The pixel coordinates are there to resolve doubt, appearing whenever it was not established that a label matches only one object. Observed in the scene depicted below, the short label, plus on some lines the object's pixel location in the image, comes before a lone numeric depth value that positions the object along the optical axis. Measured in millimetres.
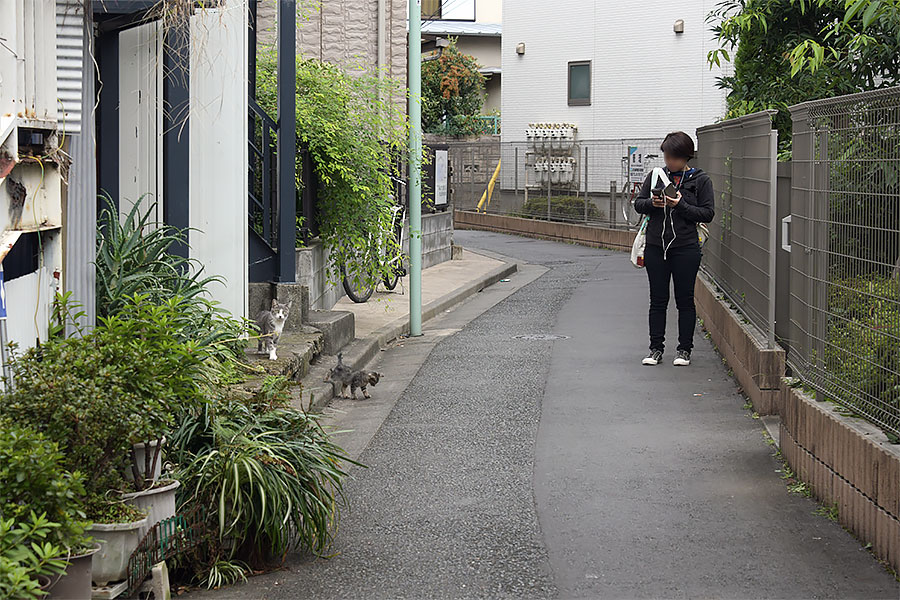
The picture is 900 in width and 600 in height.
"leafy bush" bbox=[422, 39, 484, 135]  38344
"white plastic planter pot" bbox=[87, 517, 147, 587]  4434
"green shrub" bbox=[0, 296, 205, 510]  4348
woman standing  9656
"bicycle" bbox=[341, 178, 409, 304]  11930
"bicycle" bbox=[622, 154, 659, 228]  26188
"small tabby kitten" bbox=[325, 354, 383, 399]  8922
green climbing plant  11336
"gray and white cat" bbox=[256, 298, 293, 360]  8531
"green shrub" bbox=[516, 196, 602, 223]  27953
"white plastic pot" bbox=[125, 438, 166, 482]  4906
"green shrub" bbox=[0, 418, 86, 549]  3932
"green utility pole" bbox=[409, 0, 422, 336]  11977
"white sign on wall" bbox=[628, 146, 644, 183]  26766
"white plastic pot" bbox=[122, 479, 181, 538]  4668
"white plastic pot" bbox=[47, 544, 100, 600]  4023
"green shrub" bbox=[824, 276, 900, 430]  5109
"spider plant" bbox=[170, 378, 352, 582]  4941
